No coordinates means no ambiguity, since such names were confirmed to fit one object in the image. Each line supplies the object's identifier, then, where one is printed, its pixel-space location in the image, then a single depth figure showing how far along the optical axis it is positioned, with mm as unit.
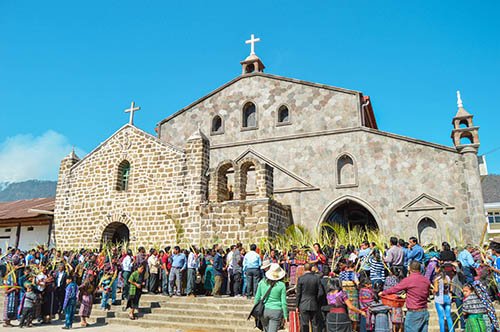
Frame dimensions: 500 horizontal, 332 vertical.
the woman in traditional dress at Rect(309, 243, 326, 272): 9328
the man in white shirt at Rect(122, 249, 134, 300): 11375
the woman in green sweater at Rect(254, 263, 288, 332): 6445
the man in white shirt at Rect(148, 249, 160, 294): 12469
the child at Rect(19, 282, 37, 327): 10094
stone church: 16078
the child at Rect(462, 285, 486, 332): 5977
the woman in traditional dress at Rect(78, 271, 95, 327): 10516
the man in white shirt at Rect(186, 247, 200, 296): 11698
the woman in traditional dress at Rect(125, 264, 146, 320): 10305
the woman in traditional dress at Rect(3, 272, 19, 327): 10523
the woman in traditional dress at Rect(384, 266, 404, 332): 7022
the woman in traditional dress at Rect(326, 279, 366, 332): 6383
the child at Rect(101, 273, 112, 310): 11422
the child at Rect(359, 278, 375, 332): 7230
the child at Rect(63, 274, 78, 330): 10078
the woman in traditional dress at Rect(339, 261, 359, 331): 7316
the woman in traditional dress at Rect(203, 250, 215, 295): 12148
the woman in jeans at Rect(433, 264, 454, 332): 7695
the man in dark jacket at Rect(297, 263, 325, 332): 6777
